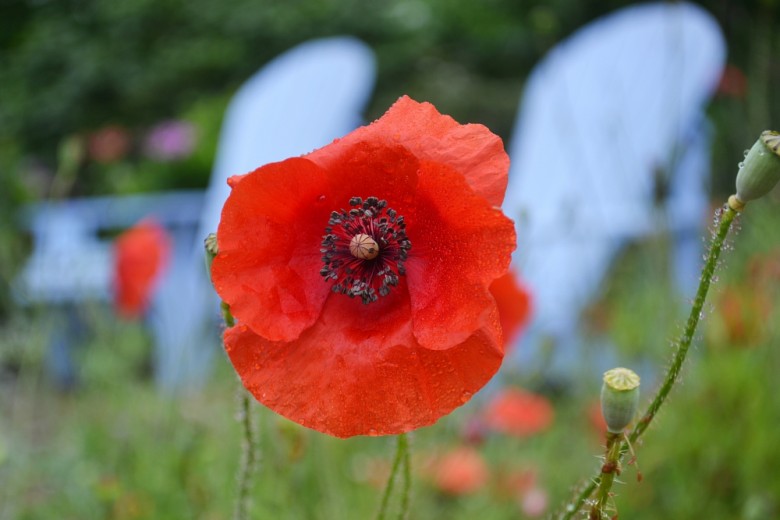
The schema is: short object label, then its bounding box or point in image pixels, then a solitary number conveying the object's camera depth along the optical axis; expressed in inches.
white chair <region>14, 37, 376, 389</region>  66.3
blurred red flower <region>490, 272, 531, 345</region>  20.0
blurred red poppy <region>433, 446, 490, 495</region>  27.7
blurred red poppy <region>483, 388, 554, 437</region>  28.8
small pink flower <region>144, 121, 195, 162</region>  104.7
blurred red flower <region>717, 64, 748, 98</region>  59.4
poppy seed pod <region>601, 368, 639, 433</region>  12.2
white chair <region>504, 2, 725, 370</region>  47.4
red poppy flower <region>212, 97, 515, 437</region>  13.2
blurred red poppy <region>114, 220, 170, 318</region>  33.3
